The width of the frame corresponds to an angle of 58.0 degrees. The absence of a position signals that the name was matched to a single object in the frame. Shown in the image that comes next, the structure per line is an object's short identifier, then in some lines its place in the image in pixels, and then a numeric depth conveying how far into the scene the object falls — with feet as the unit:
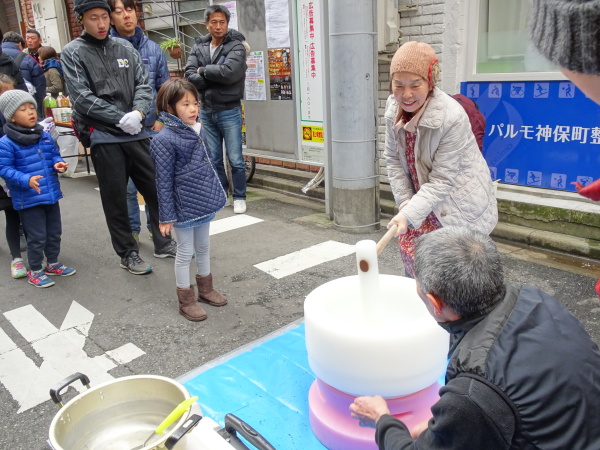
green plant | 25.81
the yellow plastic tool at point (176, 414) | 5.63
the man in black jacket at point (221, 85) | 18.34
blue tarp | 7.64
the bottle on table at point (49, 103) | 27.73
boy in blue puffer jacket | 13.16
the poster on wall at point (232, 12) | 21.31
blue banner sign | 14.43
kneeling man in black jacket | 4.26
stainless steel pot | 6.22
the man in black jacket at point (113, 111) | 12.92
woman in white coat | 8.39
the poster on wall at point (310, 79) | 18.07
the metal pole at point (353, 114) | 15.52
